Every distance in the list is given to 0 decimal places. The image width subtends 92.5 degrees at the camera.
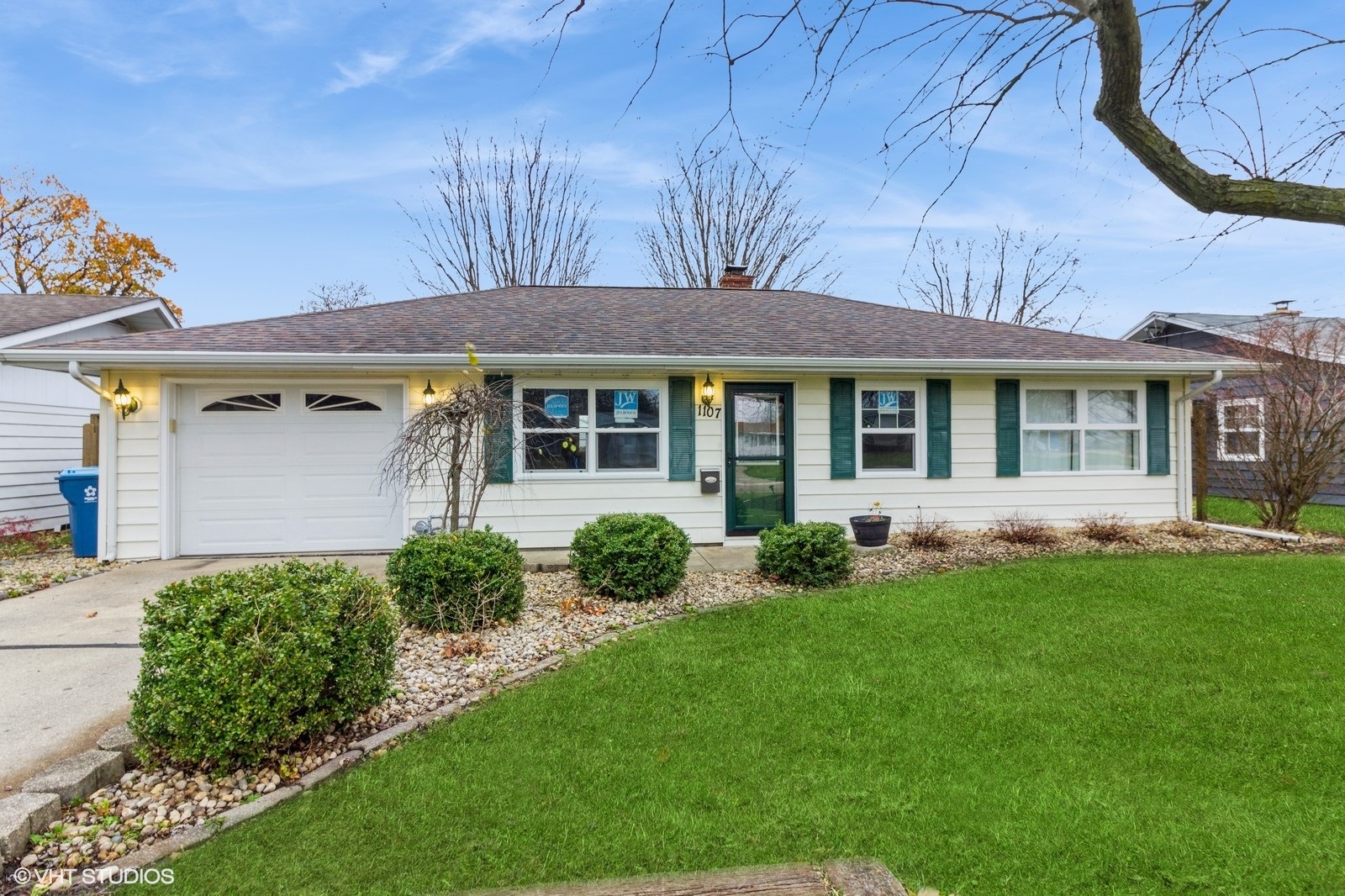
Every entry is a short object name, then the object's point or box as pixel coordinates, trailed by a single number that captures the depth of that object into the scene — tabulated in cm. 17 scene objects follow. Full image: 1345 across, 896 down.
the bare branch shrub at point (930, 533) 750
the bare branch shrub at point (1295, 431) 888
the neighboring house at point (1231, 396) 1024
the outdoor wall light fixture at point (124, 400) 706
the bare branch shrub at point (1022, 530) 766
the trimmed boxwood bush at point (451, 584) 469
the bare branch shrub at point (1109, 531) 785
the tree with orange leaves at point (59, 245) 1945
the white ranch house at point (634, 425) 732
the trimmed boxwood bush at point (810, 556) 602
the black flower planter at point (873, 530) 754
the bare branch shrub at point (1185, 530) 822
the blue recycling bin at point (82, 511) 750
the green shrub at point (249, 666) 264
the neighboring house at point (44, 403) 941
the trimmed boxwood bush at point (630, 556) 550
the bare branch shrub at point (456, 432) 549
